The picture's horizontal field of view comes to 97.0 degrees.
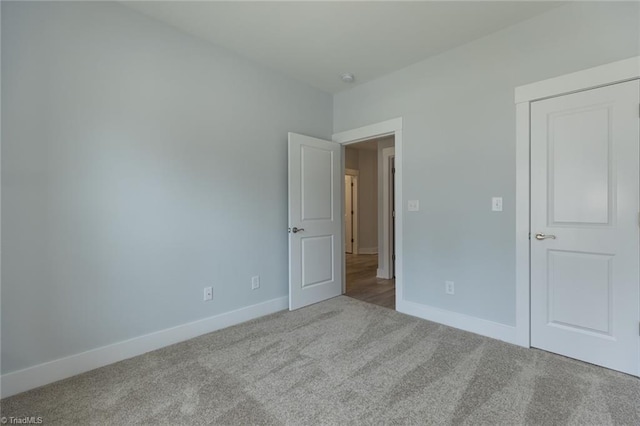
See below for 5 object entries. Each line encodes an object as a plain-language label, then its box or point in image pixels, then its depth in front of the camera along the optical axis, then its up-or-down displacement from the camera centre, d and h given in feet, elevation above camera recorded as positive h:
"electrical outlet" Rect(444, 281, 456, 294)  8.76 -2.39
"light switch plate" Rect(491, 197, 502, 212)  7.78 +0.19
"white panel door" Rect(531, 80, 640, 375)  6.11 -0.36
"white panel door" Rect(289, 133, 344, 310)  10.23 -0.35
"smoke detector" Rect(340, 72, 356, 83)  10.29 +4.96
